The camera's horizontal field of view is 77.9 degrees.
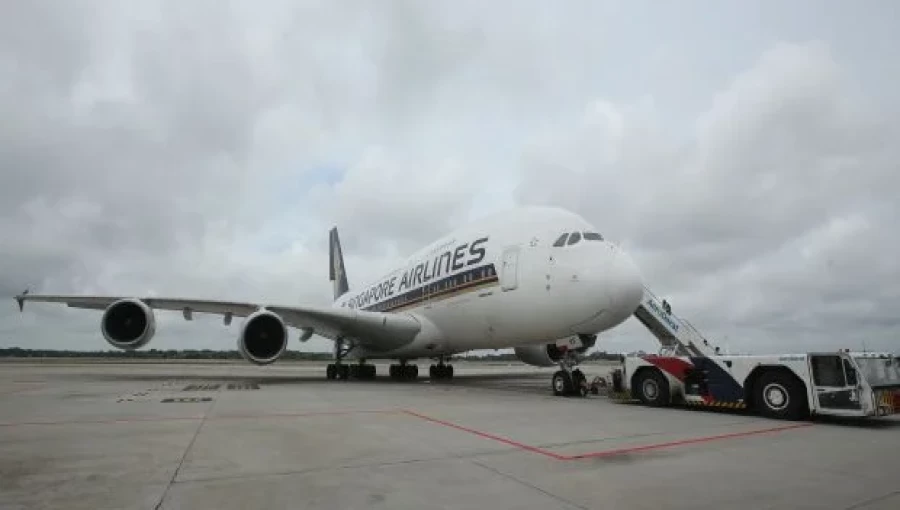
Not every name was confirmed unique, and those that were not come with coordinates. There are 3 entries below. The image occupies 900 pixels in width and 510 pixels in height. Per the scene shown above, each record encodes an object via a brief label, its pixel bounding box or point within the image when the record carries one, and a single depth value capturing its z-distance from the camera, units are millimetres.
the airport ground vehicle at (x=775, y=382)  8758
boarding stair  15961
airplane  12117
